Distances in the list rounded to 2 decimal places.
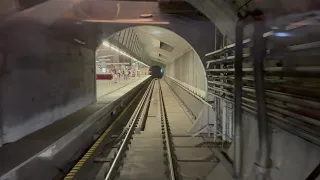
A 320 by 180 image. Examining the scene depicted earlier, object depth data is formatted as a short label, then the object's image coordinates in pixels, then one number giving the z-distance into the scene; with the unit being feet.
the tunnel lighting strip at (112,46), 44.88
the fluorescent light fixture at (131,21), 31.17
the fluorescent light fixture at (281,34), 10.60
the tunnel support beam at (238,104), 14.42
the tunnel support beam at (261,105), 11.52
